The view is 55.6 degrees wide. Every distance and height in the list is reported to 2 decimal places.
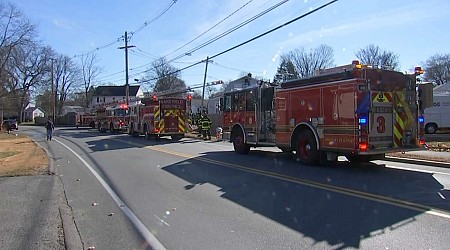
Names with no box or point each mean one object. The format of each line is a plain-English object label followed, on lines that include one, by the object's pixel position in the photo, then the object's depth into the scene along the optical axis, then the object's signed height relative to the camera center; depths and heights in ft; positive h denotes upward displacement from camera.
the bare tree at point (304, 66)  277.23 +38.45
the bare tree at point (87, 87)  343.87 +30.82
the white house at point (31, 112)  412.46 +12.96
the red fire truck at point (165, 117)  95.35 +1.71
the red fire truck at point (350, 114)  36.19 +0.94
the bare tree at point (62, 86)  325.17 +31.27
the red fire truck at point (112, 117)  128.47 +2.63
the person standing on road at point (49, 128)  104.90 -0.73
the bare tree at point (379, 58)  261.44 +40.99
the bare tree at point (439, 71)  305.12 +38.42
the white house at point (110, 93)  412.55 +31.18
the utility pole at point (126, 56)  155.45 +25.29
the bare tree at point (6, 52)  179.83 +31.15
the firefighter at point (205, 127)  94.63 -0.56
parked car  193.34 +0.06
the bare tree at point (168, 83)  322.59 +31.66
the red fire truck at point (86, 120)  180.04 +2.48
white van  104.01 +2.14
